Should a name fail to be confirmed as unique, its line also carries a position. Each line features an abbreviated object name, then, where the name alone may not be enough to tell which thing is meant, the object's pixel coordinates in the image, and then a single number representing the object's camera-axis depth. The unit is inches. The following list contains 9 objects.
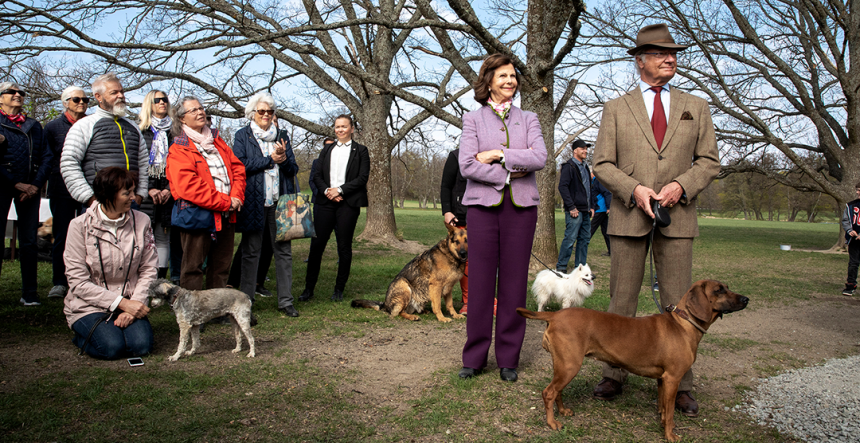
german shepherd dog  237.8
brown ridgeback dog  121.7
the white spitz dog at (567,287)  264.1
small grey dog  166.2
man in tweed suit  134.8
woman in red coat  194.7
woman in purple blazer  146.7
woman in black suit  260.2
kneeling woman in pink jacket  162.2
